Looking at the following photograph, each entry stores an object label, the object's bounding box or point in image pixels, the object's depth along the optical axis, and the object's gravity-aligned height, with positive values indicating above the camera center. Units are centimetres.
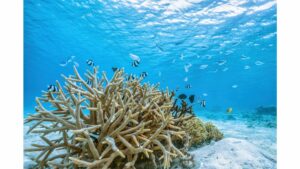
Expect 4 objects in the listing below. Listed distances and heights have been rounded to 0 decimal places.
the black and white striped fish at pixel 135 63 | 450 +60
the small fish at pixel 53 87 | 288 -4
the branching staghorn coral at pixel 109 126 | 175 -47
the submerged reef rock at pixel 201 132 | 309 -99
